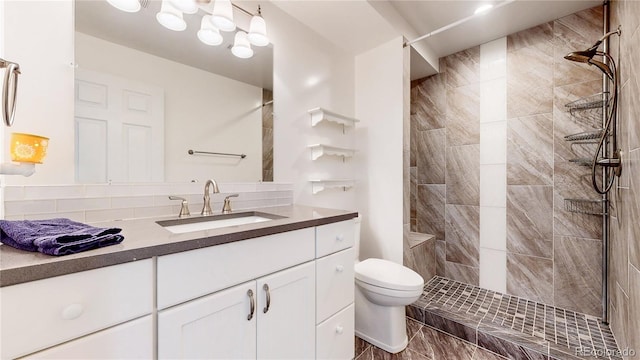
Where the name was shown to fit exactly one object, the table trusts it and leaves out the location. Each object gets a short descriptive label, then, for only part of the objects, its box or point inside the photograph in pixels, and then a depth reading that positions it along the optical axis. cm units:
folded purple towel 60
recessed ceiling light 200
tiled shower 167
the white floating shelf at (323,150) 194
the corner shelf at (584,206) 188
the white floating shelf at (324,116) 194
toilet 158
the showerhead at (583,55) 157
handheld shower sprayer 156
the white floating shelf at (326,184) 198
